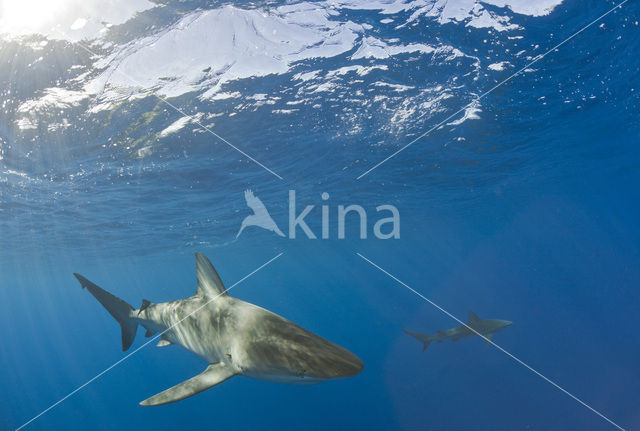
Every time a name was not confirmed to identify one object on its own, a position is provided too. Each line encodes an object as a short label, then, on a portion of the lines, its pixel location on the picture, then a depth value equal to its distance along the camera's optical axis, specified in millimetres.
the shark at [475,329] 11719
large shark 3027
